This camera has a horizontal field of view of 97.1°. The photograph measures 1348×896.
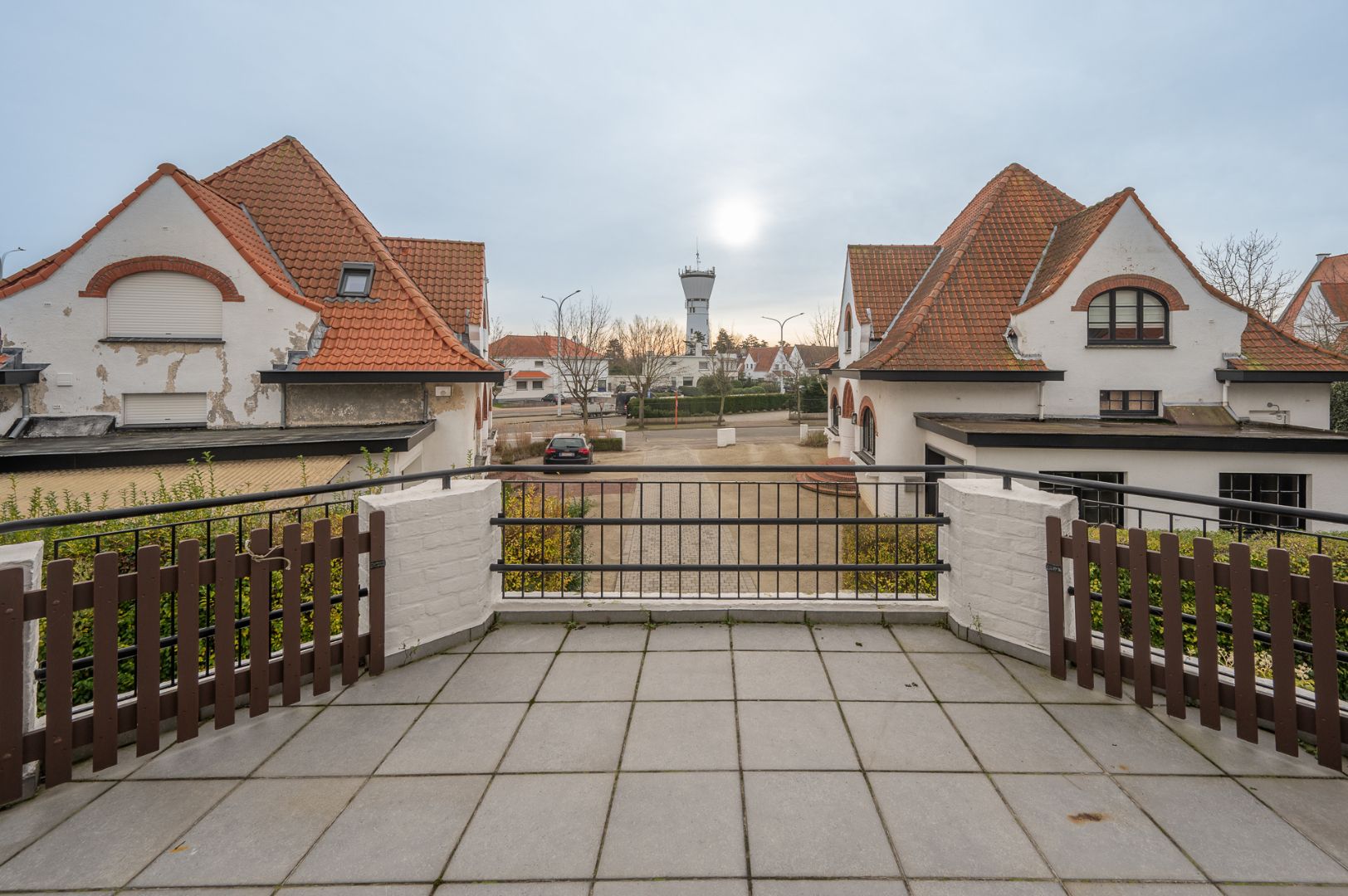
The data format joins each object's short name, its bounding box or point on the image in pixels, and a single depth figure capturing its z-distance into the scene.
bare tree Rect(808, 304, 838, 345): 50.62
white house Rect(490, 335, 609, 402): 75.19
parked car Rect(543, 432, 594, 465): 24.33
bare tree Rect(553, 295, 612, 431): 38.22
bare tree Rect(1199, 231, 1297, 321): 28.72
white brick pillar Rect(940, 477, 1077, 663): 4.35
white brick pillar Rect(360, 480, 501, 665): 4.38
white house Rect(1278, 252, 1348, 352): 34.06
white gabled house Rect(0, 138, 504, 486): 11.81
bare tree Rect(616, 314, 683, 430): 46.22
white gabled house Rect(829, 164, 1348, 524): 14.67
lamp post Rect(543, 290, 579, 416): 40.44
